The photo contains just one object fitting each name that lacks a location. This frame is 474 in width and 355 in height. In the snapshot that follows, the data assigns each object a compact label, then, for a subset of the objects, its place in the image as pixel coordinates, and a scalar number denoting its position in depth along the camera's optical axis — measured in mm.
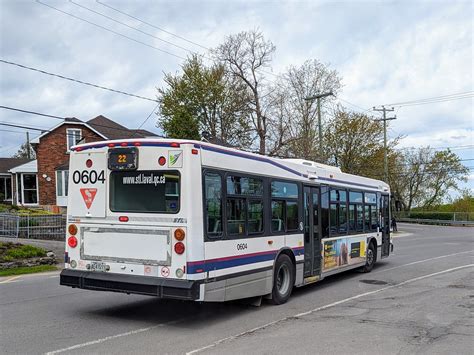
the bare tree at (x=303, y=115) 37469
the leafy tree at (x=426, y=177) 66438
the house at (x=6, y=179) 42594
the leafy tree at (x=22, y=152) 81875
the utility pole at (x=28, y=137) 66325
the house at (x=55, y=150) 35219
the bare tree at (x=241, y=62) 41000
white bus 7109
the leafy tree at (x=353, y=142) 46500
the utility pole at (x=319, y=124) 30225
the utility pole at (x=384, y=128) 47031
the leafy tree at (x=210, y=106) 38844
